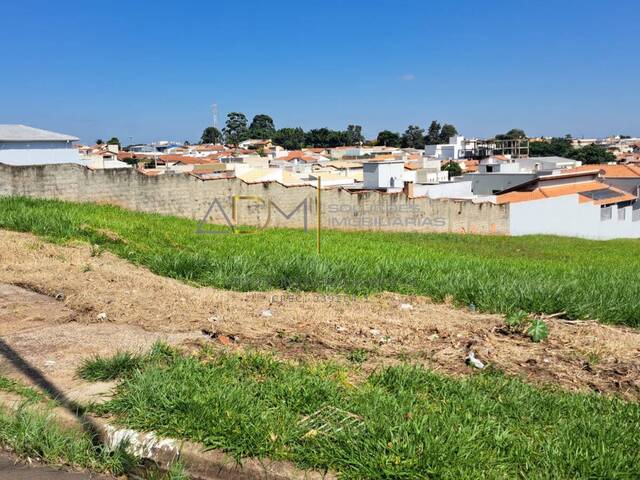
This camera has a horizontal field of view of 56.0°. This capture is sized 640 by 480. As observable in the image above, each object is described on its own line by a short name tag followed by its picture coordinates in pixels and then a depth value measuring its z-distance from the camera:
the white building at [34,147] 26.81
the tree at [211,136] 121.38
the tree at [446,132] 126.31
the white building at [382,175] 33.44
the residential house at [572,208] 26.17
